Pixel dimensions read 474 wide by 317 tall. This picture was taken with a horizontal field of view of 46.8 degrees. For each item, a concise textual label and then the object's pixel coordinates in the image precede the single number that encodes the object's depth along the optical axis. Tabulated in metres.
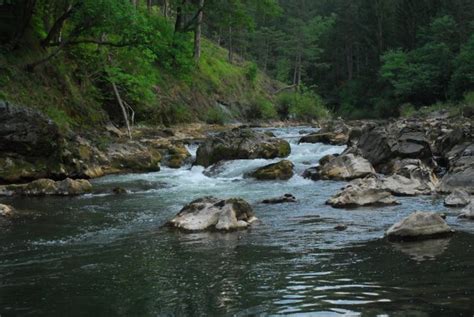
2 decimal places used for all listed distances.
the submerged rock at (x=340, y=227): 9.00
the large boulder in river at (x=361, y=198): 11.44
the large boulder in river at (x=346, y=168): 16.19
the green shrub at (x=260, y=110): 42.78
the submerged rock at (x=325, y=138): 24.91
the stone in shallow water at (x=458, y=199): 11.02
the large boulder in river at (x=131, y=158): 18.52
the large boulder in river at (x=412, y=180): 12.94
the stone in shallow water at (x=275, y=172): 17.03
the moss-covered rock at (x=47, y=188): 14.11
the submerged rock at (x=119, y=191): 14.45
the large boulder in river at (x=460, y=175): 12.92
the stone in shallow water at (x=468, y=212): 9.47
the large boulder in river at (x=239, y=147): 19.75
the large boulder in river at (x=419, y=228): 8.05
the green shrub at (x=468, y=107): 32.75
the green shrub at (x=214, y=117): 35.60
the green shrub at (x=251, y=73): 47.03
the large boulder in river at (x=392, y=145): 17.34
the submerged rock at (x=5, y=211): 10.98
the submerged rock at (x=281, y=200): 12.42
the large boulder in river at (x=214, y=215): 9.48
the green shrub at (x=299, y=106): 47.69
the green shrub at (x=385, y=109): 57.66
